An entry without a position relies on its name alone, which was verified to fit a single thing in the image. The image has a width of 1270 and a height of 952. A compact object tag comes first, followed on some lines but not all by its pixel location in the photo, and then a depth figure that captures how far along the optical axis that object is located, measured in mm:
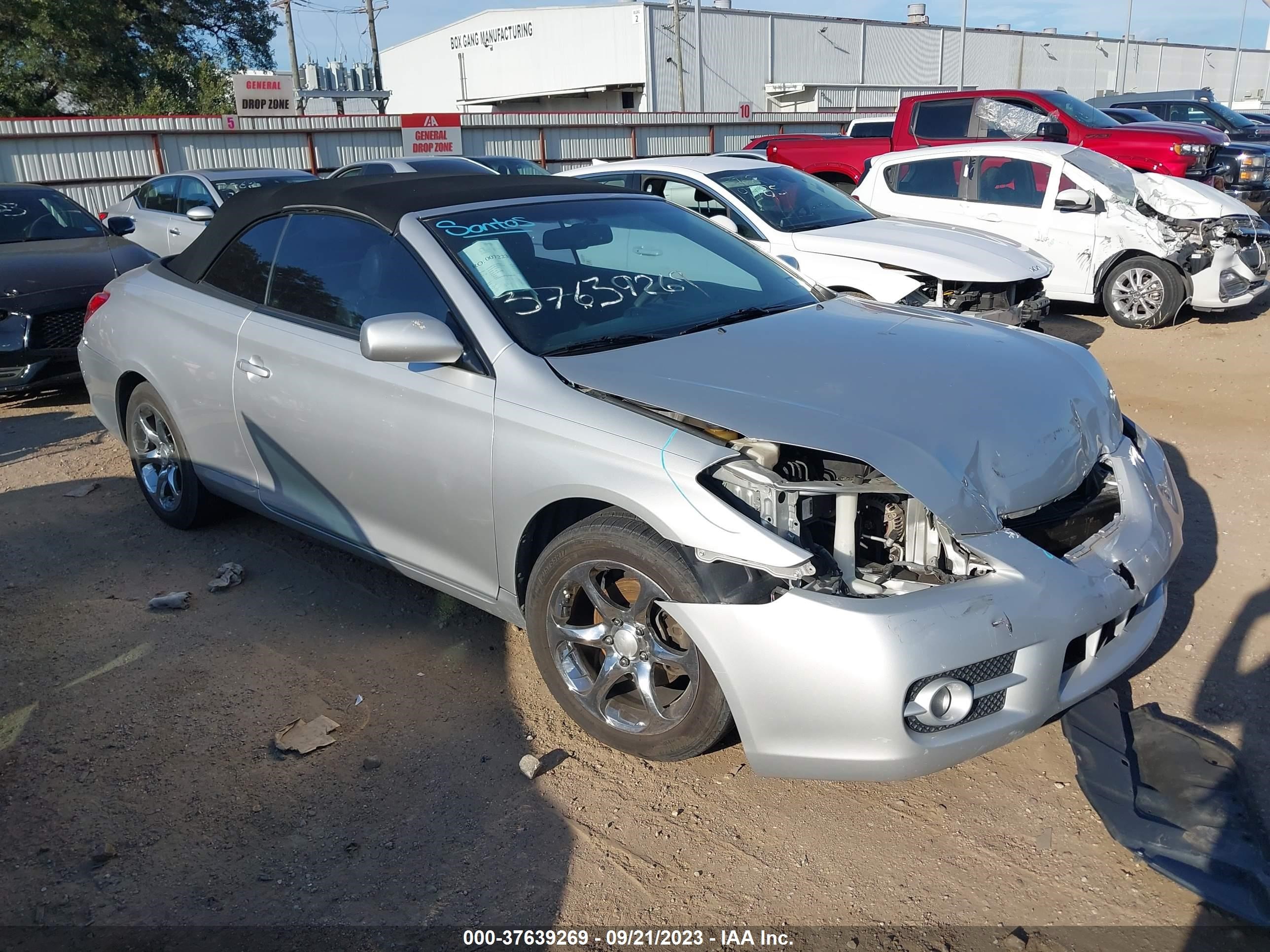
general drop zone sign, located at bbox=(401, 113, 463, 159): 23312
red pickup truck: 12211
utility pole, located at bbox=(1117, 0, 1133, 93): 51416
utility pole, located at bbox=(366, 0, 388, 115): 43062
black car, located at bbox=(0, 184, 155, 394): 7039
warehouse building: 43750
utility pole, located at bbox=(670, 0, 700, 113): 40181
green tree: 26875
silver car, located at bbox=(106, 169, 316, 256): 11992
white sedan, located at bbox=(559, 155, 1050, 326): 7430
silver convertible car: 2689
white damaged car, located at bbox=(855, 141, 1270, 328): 8984
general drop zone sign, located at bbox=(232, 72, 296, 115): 23578
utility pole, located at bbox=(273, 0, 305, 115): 36406
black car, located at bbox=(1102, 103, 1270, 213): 14188
